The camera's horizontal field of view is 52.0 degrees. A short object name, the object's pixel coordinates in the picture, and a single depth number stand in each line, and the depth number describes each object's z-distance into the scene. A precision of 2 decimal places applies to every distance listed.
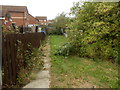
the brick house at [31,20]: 38.00
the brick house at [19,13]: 30.28
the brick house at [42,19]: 62.76
